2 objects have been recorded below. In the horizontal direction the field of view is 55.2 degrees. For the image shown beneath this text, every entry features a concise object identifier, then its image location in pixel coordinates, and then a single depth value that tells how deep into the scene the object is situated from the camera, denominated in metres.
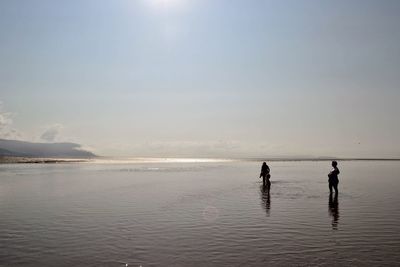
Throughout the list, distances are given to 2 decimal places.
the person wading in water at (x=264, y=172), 35.56
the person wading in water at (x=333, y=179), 27.46
